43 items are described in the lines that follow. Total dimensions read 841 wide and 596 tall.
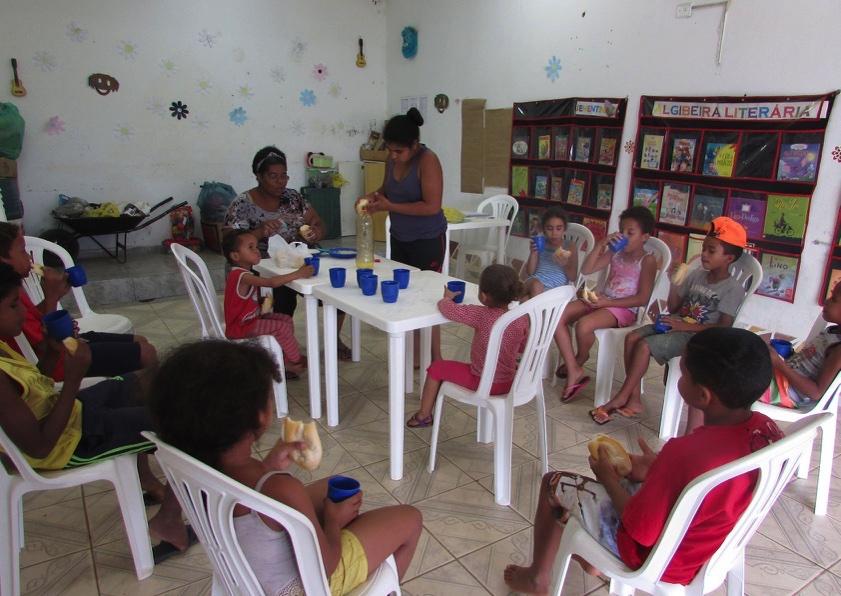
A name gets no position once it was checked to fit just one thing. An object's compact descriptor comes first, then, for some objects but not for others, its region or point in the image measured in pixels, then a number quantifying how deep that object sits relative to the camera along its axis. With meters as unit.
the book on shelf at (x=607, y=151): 4.25
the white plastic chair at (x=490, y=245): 5.07
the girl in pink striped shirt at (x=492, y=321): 2.13
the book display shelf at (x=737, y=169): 3.22
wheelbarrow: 4.81
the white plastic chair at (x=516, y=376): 2.03
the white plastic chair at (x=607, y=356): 2.93
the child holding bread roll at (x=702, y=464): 1.22
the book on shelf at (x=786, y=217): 3.25
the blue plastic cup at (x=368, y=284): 2.40
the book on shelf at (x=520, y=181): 5.05
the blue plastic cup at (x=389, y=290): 2.29
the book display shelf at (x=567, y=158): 4.30
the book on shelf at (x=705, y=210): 3.63
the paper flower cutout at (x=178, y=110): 5.70
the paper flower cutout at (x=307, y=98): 6.35
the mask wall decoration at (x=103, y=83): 5.28
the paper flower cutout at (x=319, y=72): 6.37
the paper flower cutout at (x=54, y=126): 5.17
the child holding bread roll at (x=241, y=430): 1.08
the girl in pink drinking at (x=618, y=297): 2.97
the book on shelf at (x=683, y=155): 3.74
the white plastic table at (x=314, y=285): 2.62
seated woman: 3.16
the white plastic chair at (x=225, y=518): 1.00
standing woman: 2.95
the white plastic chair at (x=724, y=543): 1.12
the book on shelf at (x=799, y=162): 3.16
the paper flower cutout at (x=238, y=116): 6.01
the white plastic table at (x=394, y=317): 2.15
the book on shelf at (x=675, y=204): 3.83
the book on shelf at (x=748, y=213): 3.44
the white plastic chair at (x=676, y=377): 2.56
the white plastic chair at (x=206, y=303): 2.60
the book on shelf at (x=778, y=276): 3.35
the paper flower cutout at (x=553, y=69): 4.59
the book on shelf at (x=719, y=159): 3.53
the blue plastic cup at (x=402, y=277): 2.51
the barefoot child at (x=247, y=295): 2.61
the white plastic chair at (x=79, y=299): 2.75
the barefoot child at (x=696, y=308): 2.60
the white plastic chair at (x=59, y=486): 1.58
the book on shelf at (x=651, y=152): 3.93
